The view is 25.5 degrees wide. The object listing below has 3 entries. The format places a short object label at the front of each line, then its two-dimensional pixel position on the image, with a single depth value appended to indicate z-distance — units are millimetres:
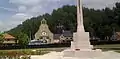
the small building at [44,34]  89250
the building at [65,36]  90325
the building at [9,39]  81188
